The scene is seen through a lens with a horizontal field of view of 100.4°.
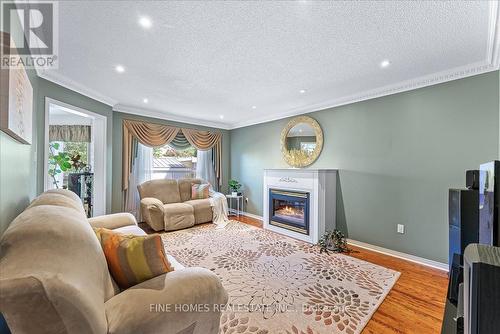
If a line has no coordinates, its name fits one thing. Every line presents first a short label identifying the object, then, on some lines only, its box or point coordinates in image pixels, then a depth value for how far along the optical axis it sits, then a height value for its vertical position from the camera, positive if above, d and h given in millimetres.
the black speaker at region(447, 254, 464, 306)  1486 -824
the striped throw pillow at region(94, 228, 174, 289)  1134 -515
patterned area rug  1683 -1240
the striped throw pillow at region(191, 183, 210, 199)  4855 -579
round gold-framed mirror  3893 +511
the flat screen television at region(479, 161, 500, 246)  1150 -219
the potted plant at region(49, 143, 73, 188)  3686 +61
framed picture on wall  1051 +381
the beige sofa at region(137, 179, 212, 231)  3947 -797
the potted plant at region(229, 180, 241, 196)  5461 -515
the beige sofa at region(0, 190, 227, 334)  667 -477
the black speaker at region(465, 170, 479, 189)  1776 -95
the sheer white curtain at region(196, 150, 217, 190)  5562 +6
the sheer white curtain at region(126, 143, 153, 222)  4414 -181
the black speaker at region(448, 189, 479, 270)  1706 -428
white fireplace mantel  3383 -456
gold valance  4203 +658
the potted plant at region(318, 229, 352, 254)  3109 -1159
